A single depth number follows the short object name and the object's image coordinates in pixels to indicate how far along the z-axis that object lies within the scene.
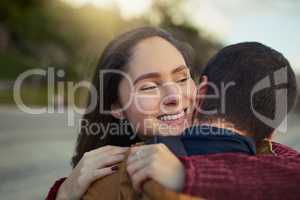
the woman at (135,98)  1.91
